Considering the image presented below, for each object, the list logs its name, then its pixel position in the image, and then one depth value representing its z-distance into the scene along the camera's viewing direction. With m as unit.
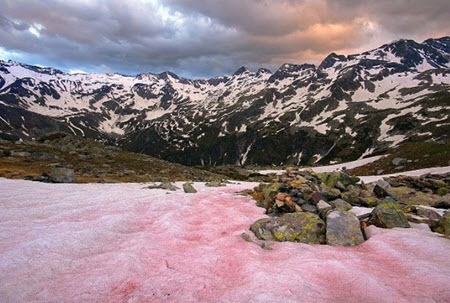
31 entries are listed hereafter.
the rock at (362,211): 19.36
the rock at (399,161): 88.18
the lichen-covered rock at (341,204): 21.47
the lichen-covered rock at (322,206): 19.00
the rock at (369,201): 23.44
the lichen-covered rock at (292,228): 15.68
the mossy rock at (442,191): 30.31
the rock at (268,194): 23.40
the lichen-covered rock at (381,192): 27.05
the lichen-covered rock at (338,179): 32.62
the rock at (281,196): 21.30
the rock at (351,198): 24.47
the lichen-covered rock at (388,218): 16.86
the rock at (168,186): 32.16
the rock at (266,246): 14.41
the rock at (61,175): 33.78
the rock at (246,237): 15.36
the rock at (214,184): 38.19
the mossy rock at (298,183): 25.38
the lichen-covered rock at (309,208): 20.02
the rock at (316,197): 21.57
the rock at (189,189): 30.10
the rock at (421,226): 17.22
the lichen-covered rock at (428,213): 19.73
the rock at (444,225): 16.16
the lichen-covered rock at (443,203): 24.07
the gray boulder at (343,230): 14.95
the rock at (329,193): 24.41
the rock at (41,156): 50.23
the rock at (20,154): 49.69
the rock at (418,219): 18.42
